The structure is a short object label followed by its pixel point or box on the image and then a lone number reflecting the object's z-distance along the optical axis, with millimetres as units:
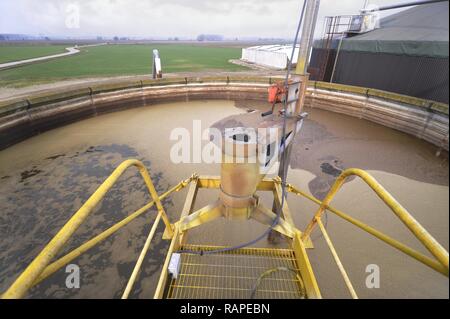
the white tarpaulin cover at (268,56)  23556
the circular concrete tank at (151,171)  3541
